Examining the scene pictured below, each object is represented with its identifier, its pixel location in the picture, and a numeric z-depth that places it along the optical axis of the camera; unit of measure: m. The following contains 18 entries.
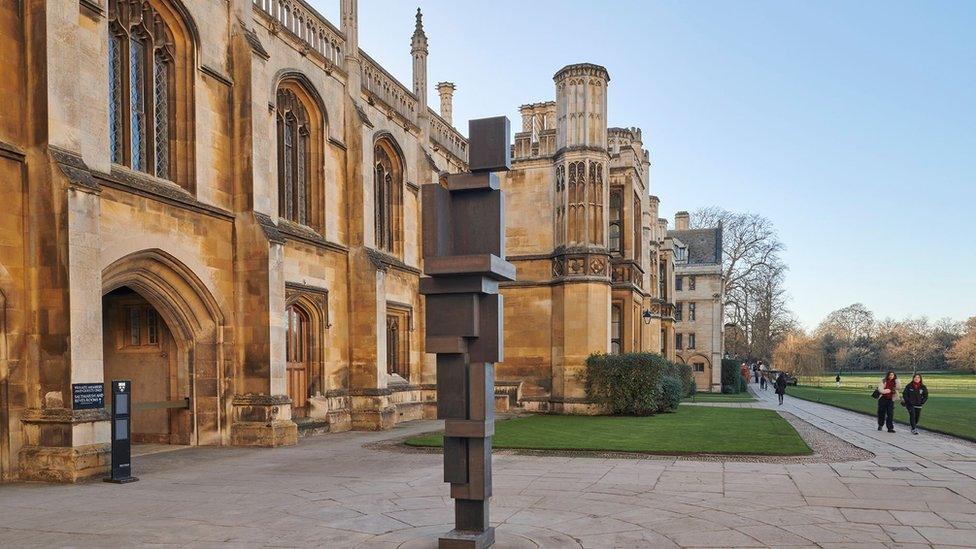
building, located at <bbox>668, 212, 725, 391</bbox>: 51.91
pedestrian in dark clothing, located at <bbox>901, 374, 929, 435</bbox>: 16.06
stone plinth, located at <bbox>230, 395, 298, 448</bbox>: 13.30
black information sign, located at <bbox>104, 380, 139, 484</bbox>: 9.33
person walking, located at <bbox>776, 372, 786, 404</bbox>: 29.77
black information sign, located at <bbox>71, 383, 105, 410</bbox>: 9.36
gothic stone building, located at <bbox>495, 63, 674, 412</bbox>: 22.61
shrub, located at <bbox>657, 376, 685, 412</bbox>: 22.23
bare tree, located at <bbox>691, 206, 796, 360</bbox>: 51.09
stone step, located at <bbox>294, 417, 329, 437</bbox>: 15.74
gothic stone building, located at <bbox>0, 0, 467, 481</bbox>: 9.50
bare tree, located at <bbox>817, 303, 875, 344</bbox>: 108.75
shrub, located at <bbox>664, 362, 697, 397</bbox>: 32.25
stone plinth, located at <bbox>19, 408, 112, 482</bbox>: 9.24
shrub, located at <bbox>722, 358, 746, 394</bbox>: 46.81
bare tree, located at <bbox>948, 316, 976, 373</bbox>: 79.44
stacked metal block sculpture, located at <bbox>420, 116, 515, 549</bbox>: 5.92
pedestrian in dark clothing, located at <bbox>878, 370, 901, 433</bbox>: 16.51
